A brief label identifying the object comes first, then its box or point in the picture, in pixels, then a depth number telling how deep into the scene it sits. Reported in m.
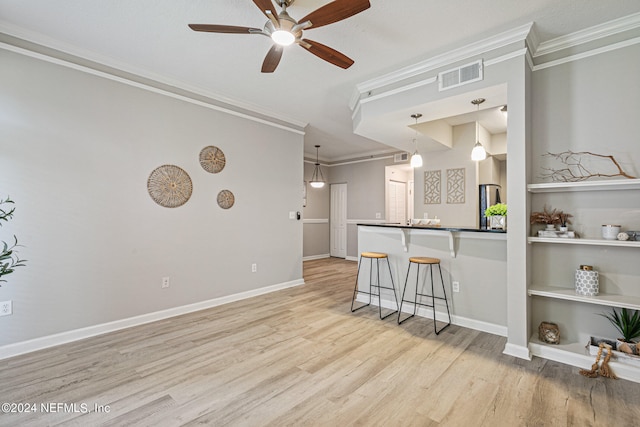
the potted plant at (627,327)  2.27
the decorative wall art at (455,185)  5.11
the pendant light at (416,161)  3.98
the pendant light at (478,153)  3.68
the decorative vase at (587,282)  2.40
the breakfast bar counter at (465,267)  3.03
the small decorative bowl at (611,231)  2.32
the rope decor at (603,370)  2.21
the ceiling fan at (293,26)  1.86
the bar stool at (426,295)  3.22
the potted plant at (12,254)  2.50
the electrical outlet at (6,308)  2.51
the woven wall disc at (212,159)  3.85
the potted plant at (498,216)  3.13
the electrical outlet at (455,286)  3.31
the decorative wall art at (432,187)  5.38
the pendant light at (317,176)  8.07
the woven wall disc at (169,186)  3.41
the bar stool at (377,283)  3.68
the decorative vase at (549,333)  2.57
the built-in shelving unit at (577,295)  2.20
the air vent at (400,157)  6.79
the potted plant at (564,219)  2.63
